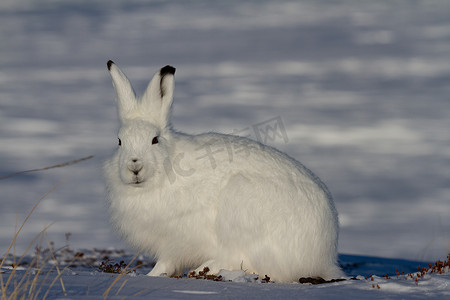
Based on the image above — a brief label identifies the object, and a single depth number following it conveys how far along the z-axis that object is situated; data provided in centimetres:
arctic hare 1390
